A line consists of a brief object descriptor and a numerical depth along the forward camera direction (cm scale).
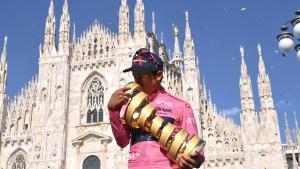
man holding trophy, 285
